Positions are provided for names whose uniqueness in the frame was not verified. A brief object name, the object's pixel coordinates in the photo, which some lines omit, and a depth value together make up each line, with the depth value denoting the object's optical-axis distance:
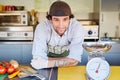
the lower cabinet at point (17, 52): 2.75
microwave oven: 3.11
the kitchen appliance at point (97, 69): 1.22
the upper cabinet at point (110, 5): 2.97
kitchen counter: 1.34
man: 1.56
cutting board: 1.35
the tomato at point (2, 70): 1.36
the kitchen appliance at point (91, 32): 3.09
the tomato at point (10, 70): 1.37
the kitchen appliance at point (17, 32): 3.07
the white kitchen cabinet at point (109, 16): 3.00
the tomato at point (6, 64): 1.41
